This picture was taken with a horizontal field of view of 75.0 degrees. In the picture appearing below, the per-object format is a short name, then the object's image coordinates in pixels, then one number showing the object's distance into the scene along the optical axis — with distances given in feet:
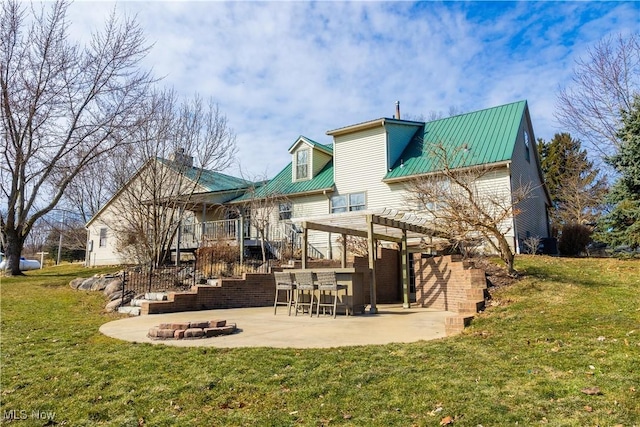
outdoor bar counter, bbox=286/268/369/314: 31.17
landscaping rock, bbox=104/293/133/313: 35.24
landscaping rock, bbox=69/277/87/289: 46.97
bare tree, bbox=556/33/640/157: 62.75
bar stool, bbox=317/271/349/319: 28.89
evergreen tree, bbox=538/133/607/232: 89.30
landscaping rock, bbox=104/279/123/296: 40.73
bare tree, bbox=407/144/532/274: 32.50
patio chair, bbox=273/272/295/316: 31.71
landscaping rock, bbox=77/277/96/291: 45.21
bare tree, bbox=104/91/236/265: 50.88
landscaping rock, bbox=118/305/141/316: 33.34
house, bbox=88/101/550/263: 53.42
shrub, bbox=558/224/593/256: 51.52
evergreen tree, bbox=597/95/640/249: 38.24
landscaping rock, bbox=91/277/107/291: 44.63
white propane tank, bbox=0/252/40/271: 101.43
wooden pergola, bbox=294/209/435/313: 33.47
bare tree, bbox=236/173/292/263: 59.41
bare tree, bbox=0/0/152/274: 46.88
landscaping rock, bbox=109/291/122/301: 37.93
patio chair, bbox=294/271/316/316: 30.08
